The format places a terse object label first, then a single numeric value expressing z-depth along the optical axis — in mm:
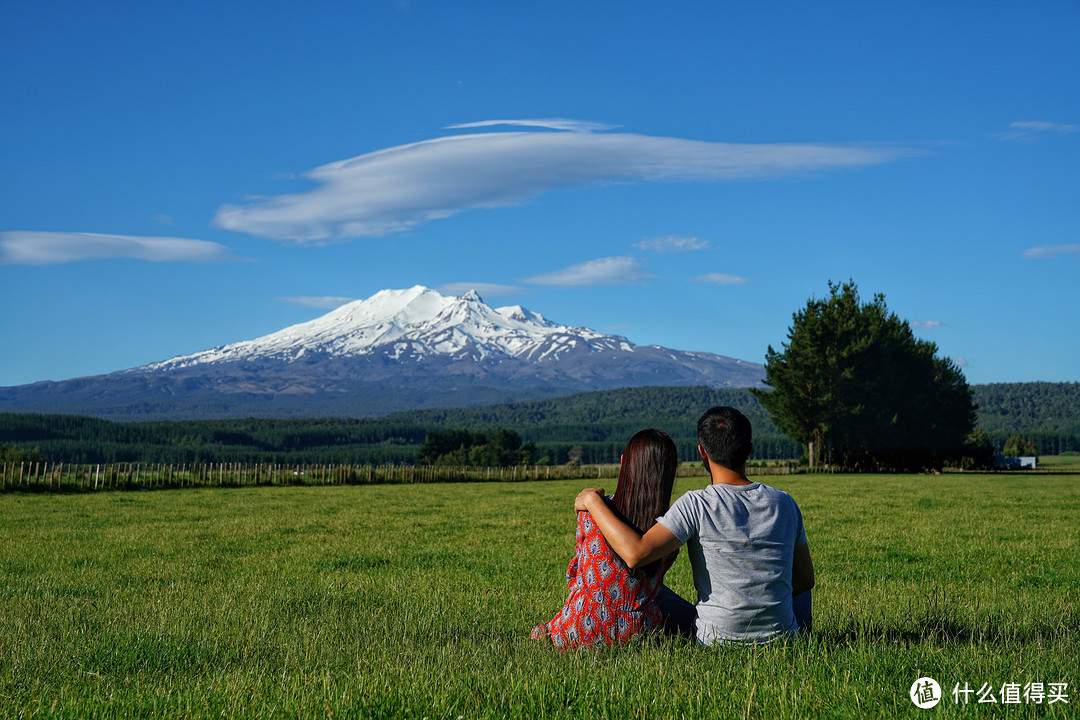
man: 4984
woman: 5148
